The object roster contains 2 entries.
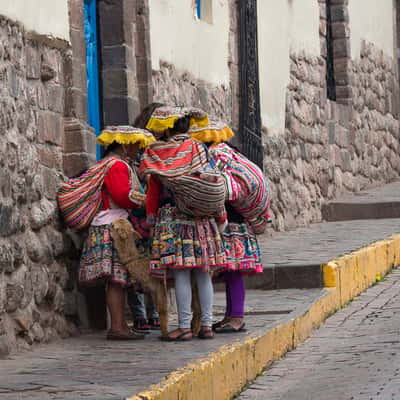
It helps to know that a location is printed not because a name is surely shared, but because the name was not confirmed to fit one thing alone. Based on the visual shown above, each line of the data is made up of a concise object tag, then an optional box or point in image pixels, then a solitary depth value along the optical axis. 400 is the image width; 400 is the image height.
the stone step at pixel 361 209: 25.54
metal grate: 20.52
